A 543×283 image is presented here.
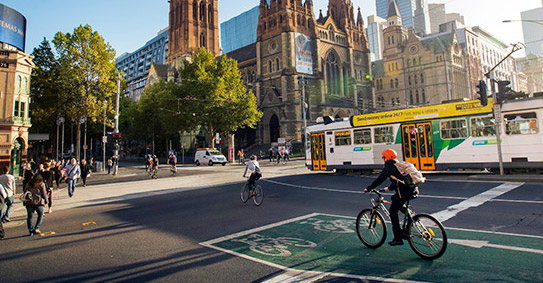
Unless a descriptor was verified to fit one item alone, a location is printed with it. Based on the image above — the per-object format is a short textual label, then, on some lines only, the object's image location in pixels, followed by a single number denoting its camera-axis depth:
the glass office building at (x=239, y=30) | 110.75
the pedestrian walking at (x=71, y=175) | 13.53
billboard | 29.16
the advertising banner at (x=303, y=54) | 51.03
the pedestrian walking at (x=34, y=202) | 7.34
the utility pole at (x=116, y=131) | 24.01
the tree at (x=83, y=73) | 29.64
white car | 35.88
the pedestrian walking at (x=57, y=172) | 17.59
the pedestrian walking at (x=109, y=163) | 25.75
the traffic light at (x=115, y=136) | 22.78
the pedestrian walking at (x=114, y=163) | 24.63
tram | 13.30
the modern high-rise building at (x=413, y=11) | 161.59
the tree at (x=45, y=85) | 30.83
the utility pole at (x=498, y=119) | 12.94
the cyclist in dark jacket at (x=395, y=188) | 4.78
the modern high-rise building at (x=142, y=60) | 111.50
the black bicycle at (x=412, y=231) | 4.45
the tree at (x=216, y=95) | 39.78
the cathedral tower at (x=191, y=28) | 68.31
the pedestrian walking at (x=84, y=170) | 17.38
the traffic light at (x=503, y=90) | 12.63
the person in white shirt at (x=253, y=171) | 10.41
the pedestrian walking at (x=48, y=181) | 9.88
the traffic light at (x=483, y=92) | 13.31
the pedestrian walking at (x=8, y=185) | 7.86
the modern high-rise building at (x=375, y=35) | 174.12
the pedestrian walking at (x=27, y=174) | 10.92
